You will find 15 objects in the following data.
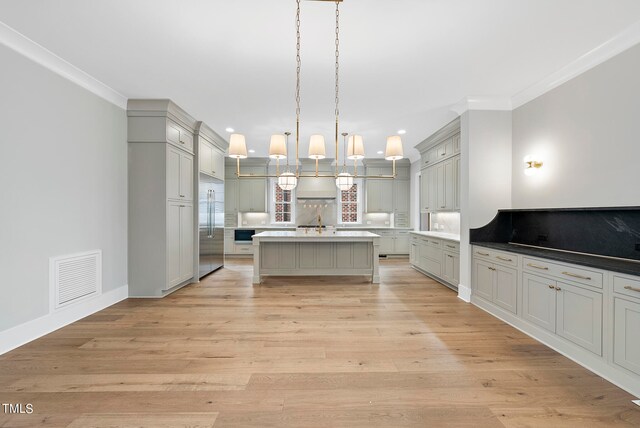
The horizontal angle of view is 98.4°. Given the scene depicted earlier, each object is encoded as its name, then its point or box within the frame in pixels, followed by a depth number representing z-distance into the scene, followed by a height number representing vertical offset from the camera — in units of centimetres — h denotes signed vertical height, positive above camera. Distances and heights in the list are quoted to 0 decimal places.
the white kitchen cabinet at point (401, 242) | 775 -81
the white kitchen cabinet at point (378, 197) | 798 +47
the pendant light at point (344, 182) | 516 +58
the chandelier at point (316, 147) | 346 +84
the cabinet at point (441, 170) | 439 +78
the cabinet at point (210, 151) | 491 +121
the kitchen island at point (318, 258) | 498 -82
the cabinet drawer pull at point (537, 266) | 267 -53
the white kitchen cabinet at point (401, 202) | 794 +32
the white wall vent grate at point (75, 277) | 290 -74
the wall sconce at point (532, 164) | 337 +61
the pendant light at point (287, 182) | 509 +58
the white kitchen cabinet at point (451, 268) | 423 -87
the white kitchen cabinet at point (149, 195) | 396 +25
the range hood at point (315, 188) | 768 +69
